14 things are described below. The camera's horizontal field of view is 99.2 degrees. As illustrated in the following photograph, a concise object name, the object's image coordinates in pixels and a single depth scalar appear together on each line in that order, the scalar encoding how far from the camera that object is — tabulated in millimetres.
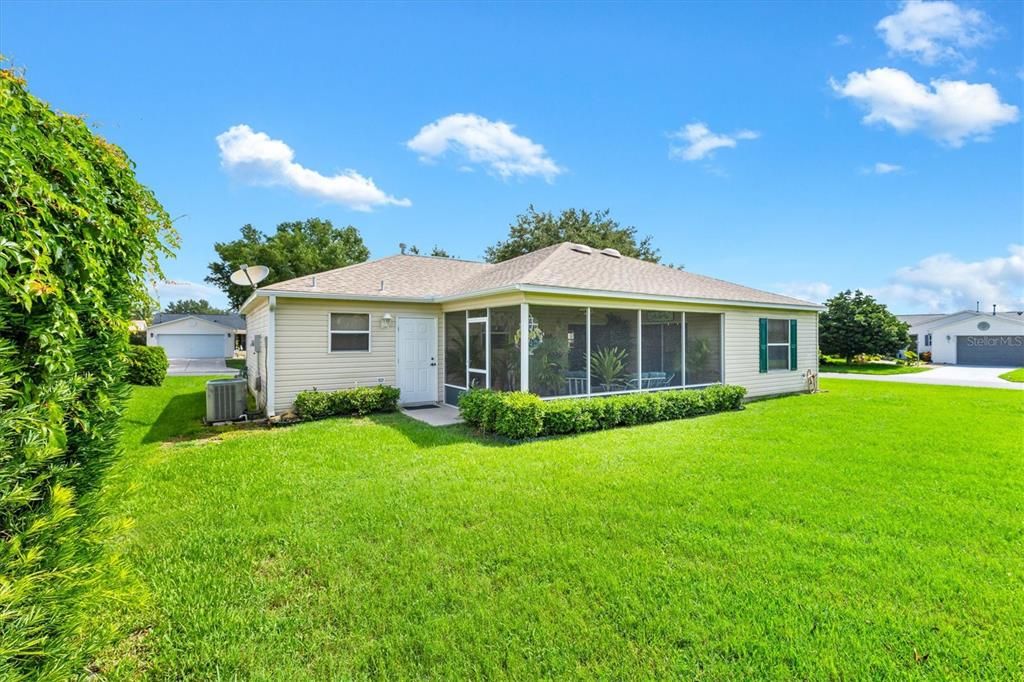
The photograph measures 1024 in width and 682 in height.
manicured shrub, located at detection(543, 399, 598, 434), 7887
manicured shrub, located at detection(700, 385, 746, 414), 10227
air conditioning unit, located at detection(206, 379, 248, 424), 9320
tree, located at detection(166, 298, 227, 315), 70238
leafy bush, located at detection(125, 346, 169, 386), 16078
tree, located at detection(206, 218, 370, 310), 33316
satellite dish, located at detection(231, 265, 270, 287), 11109
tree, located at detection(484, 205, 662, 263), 28953
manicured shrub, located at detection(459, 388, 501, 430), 7992
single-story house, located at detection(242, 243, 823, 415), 9203
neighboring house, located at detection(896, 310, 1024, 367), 28688
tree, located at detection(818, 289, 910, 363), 24641
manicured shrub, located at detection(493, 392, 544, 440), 7512
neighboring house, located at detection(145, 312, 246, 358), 33031
